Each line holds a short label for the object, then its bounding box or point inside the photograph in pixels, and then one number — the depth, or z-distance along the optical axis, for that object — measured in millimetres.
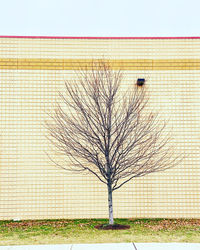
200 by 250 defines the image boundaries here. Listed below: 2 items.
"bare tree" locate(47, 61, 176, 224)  11883
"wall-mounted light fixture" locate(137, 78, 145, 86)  14346
